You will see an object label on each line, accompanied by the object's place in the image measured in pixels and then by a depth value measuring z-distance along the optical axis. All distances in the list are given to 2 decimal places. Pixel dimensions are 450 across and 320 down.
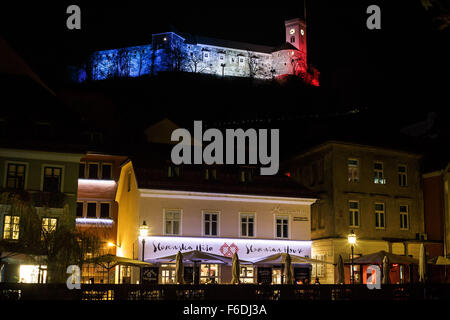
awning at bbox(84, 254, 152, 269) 29.22
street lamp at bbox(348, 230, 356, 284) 32.61
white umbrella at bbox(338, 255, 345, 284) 30.14
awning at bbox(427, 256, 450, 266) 33.59
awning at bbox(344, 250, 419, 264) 33.03
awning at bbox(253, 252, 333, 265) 33.22
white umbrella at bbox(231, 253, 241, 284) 29.30
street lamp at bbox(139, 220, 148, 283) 31.17
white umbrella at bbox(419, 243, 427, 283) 29.00
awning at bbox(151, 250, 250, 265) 31.80
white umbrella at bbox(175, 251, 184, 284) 28.38
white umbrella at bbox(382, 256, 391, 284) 29.09
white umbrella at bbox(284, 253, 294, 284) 30.31
